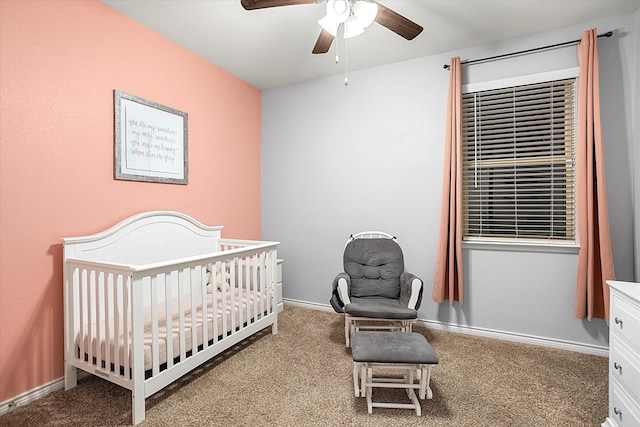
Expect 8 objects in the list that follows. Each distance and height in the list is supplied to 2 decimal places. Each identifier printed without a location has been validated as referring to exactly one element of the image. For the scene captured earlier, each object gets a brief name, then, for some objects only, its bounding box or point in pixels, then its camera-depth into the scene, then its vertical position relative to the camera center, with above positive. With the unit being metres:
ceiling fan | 1.58 +1.08
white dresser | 1.26 -0.65
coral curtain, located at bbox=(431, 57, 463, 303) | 2.55 +0.08
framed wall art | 2.17 +0.56
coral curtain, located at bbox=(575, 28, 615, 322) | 2.11 +0.11
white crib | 1.58 -0.62
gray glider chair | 2.18 -0.62
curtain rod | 2.17 +1.28
